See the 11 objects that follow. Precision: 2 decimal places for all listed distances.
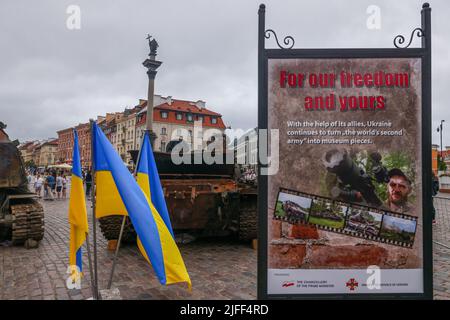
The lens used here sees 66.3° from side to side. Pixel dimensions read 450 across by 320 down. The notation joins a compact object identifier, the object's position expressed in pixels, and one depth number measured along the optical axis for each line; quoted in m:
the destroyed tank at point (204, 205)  6.71
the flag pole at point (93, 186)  3.74
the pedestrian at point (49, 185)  19.40
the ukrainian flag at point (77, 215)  3.80
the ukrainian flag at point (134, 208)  3.56
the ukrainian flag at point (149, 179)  4.33
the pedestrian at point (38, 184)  19.93
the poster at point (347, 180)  3.17
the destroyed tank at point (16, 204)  7.21
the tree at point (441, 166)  34.16
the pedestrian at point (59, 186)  20.67
